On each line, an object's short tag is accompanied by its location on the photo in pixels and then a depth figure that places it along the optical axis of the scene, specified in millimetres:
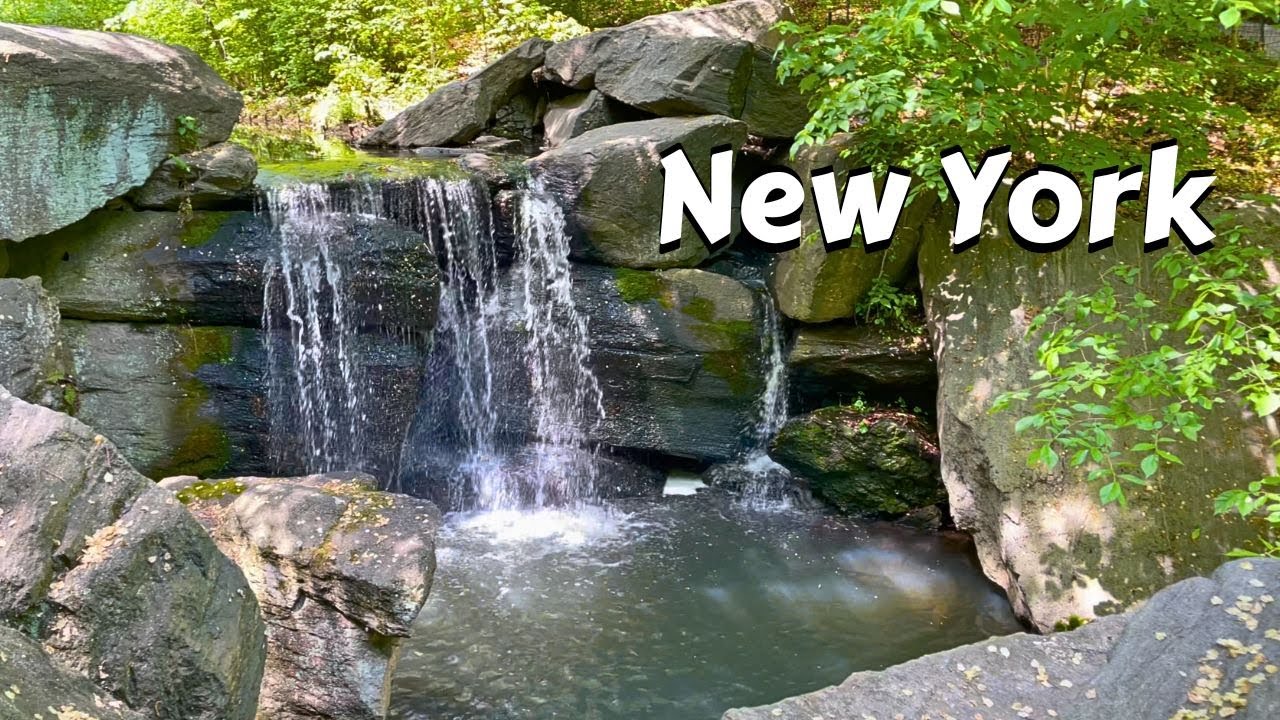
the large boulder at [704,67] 7680
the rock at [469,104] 9016
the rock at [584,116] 8391
